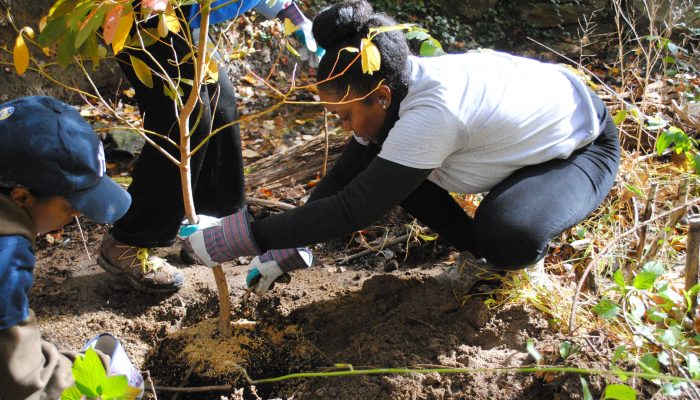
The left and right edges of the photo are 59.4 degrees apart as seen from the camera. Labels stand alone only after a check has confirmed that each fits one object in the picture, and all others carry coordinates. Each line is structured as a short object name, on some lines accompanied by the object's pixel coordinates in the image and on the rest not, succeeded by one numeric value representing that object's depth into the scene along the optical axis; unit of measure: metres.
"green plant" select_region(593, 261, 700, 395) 1.57
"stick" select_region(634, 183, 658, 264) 2.31
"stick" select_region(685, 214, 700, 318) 1.78
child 1.41
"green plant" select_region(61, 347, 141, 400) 1.05
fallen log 3.24
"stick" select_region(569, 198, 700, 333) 1.79
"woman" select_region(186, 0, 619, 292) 1.81
